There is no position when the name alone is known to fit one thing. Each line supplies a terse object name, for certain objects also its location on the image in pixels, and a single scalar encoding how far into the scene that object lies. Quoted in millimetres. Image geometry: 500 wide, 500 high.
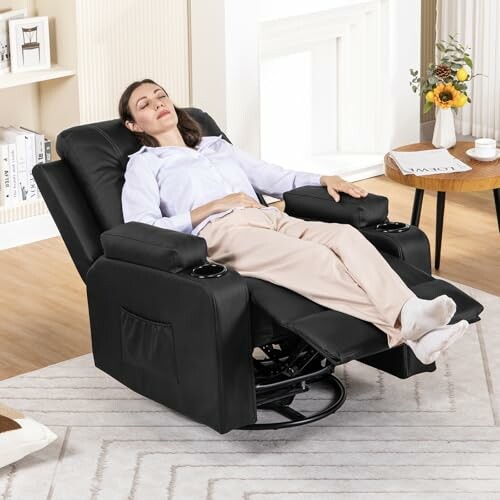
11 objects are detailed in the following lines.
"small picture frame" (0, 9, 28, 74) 6420
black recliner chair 4137
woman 4165
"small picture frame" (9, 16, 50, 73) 6436
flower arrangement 6189
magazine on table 5838
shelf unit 6568
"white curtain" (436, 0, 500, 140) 8061
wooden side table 5729
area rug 4093
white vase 6261
